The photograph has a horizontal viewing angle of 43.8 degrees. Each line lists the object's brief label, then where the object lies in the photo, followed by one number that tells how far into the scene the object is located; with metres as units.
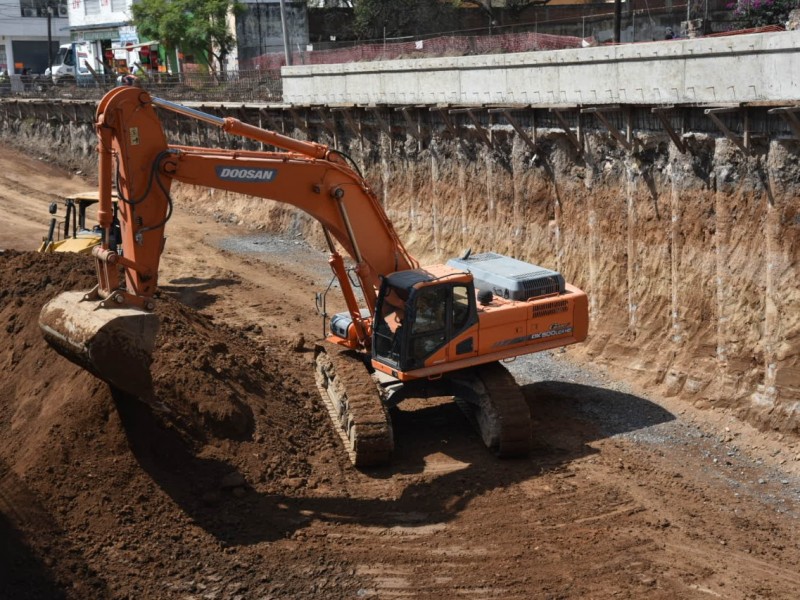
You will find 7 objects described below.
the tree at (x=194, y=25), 42.91
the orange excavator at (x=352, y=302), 11.58
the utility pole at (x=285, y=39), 35.16
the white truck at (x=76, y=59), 57.25
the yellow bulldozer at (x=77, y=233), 21.70
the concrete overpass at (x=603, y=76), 14.97
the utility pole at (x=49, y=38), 61.22
